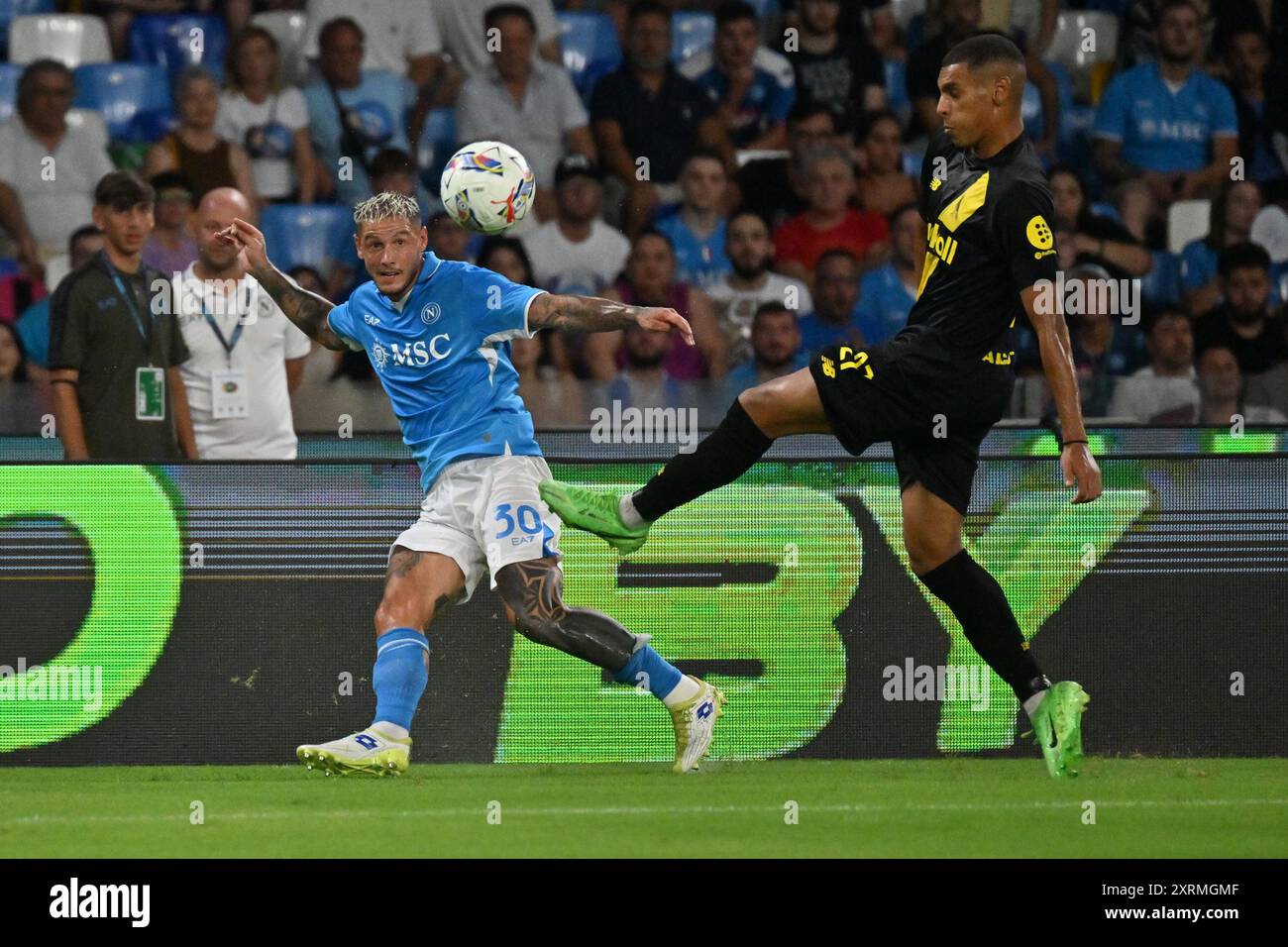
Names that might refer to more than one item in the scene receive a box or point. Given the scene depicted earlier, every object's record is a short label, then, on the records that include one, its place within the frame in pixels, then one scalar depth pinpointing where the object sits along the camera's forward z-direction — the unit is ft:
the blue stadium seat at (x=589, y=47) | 39.81
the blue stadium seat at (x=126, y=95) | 37.76
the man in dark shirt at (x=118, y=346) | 28.37
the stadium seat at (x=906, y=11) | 41.11
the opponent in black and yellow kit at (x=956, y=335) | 20.07
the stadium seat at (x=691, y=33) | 40.52
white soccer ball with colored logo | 21.50
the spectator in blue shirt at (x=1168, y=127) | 39.91
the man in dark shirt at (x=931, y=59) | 39.83
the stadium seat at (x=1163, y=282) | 38.27
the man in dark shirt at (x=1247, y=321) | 36.55
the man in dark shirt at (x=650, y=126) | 38.01
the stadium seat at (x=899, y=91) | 40.14
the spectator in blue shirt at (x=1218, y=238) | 38.11
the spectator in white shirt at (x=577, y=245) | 35.94
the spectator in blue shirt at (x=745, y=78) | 39.22
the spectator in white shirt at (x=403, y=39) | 38.58
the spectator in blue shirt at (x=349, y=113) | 37.52
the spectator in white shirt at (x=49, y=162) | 36.70
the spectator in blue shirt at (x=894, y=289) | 36.04
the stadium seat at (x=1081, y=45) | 41.45
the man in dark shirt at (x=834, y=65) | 39.34
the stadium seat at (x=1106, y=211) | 38.83
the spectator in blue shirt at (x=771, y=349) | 34.12
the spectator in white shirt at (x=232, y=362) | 29.66
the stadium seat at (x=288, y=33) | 38.45
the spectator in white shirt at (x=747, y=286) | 35.17
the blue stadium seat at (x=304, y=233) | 36.86
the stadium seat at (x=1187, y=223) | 38.88
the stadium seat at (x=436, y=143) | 37.81
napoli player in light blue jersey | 21.33
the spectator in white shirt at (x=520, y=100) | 38.11
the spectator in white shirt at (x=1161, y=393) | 33.65
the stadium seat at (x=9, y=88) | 37.88
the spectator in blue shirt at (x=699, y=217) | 36.47
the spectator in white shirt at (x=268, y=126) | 37.27
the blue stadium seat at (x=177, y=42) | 38.52
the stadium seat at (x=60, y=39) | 38.91
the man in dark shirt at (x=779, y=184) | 37.42
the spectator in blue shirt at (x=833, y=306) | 35.68
